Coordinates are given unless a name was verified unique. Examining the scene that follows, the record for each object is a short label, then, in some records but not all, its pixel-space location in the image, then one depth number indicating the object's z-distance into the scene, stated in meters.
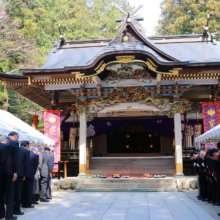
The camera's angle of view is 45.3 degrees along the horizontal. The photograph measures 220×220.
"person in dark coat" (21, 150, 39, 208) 6.26
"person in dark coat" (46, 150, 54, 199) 7.48
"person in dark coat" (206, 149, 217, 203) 6.39
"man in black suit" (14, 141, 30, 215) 5.58
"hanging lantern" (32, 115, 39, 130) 13.02
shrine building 9.60
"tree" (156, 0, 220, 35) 25.44
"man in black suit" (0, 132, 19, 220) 4.92
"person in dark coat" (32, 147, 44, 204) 7.04
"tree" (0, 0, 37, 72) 17.55
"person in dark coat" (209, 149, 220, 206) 5.22
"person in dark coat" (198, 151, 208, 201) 6.89
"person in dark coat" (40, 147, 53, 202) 7.24
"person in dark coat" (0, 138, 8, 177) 4.79
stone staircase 9.18
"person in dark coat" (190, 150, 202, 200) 7.21
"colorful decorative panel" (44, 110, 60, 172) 10.99
